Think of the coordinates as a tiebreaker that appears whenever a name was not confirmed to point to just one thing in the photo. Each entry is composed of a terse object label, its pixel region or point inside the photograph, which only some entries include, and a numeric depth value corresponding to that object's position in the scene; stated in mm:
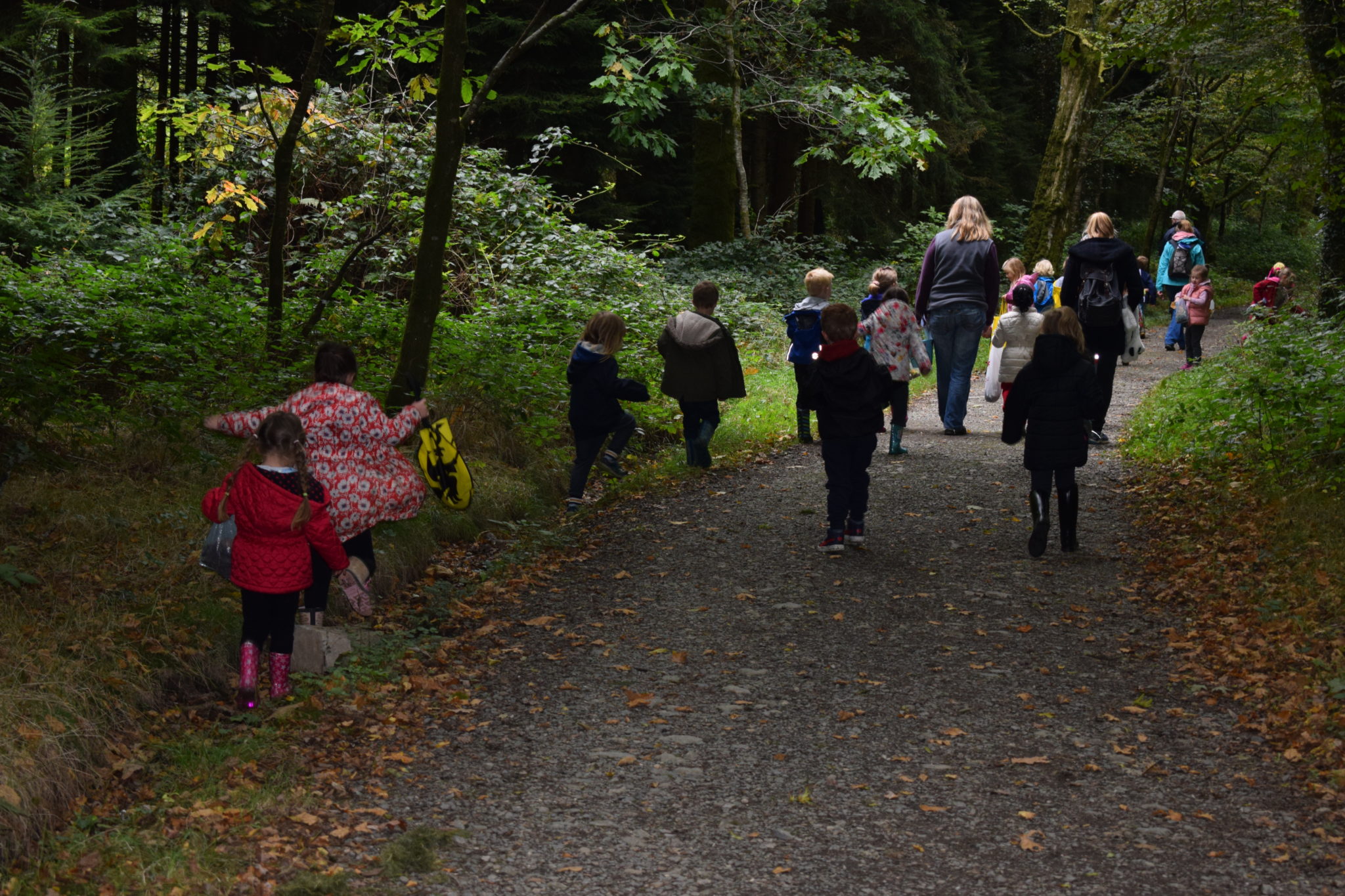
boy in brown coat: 10281
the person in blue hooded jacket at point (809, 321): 11148
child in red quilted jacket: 5453
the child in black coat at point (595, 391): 9188
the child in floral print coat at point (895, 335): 11047
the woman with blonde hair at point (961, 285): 11461
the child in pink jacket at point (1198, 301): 18234
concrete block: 5953
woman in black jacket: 10906
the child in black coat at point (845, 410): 8180
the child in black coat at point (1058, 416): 7973
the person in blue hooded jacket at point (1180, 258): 19641
